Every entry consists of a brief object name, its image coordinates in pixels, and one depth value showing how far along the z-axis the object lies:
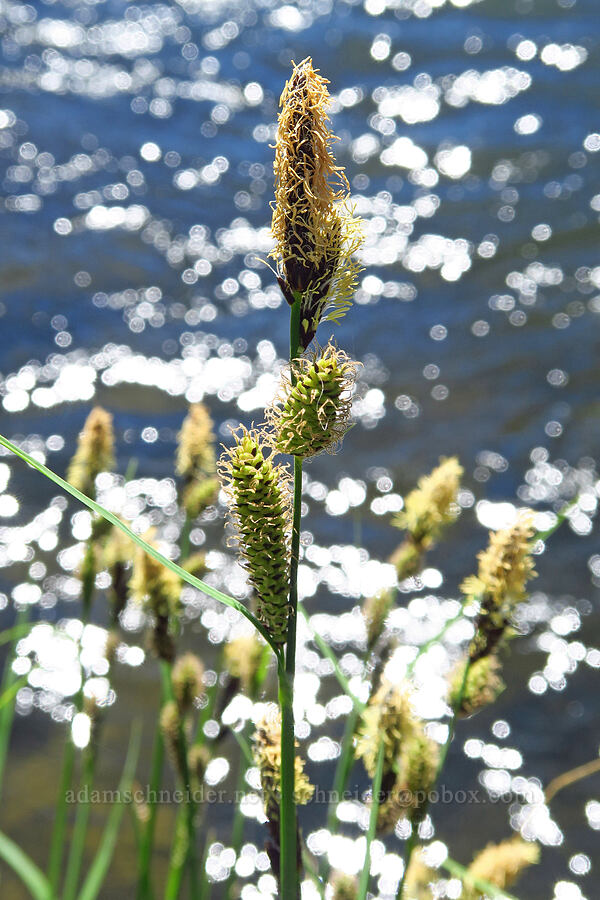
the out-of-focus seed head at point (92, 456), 0.39
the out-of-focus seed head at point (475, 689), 0.34
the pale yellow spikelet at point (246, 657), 0.37
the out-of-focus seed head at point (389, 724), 0.33
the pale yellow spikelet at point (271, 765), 0.31
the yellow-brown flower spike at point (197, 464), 0.39
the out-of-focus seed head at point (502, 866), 0.33
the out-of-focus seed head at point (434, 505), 0.37
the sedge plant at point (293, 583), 0.29
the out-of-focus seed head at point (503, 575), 0.33
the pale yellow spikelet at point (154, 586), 0.35
